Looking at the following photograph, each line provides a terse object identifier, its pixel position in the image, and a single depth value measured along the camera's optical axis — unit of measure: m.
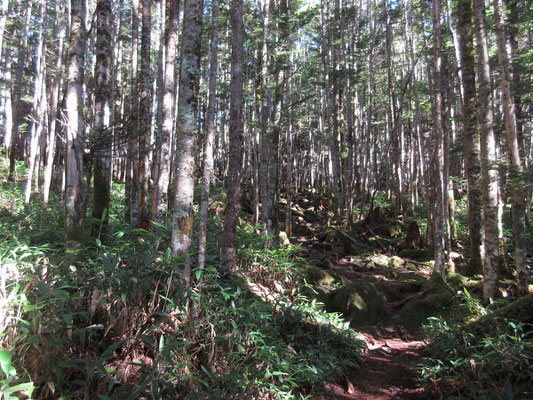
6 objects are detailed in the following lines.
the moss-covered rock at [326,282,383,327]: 6.57
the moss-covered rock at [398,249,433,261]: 11.93
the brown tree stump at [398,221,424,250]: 12.73
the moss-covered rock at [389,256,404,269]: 11.22
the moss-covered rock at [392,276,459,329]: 6.55
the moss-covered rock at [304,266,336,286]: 7.40
